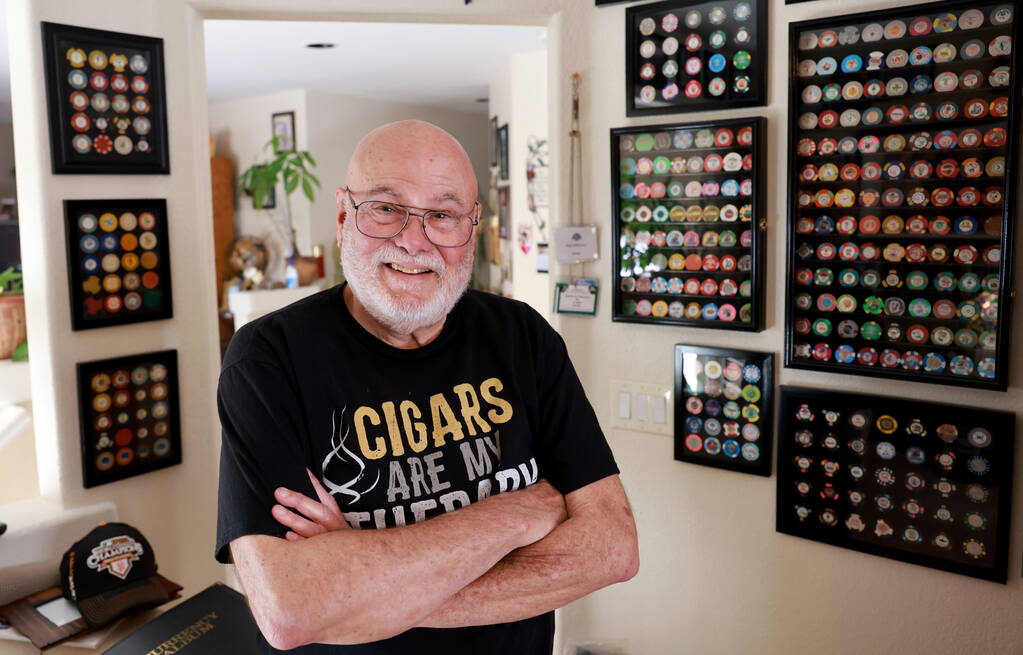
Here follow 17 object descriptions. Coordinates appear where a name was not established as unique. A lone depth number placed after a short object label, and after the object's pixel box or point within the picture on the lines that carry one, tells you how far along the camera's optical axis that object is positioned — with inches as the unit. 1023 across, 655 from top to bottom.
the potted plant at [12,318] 96.7
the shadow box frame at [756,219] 70.4
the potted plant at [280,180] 242.2
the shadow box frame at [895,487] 62.6
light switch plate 80.9
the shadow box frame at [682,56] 69.9
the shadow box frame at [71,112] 76.5
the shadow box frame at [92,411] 80.8
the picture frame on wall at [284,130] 279.6
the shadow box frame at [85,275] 78.6
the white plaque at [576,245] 81.9
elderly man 43.0
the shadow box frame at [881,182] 59.2
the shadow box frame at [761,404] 73.9
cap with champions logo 72.4
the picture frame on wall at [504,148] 229.8
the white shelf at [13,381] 99.7
